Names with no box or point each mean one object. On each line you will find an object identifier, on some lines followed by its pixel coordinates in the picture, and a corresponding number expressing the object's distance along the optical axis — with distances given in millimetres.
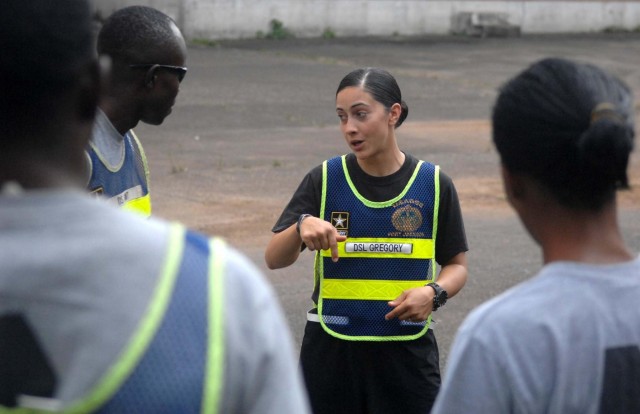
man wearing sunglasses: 3722
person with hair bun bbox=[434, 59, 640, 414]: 2051
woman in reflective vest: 4254
